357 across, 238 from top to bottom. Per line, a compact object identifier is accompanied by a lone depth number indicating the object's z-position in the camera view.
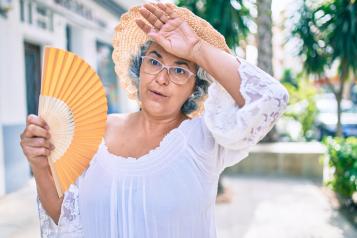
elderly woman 1.17
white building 5.30
